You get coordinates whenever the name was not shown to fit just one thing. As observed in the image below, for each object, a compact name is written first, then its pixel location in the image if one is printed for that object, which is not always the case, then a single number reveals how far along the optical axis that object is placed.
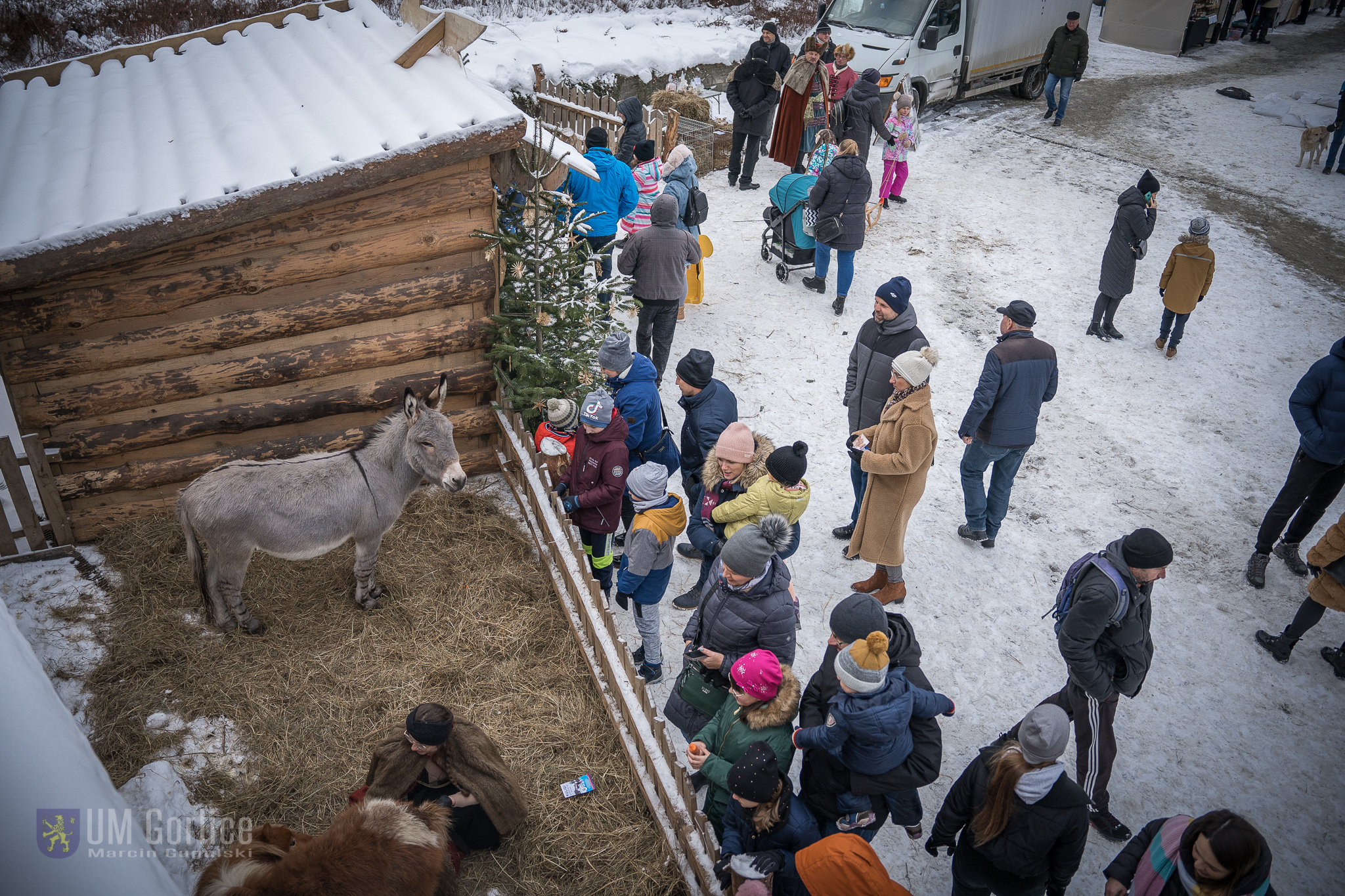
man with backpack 4.69
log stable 5.83
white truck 14.39
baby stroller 10.67
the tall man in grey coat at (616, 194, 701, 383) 8.29
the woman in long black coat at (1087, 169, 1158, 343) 9.23
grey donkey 5.43
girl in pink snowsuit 12.38
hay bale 14.23
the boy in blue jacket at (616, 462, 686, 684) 5.30
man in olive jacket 15.40
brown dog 14.09
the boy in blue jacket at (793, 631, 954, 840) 3.94
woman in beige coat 5.98
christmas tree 6.94
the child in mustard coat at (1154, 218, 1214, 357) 9.16
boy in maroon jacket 5.67
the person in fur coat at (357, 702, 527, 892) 4.11
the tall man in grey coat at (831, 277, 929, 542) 6.55
